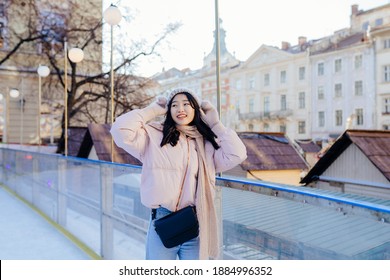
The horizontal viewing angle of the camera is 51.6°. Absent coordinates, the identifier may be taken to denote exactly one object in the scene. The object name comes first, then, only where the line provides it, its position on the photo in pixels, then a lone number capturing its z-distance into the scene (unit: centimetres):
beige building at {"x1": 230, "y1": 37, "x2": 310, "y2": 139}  3600
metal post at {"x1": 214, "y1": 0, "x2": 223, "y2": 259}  226
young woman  186
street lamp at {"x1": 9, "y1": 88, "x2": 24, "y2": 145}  1239
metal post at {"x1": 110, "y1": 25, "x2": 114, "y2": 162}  462
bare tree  1523
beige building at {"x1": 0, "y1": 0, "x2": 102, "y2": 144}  1526
